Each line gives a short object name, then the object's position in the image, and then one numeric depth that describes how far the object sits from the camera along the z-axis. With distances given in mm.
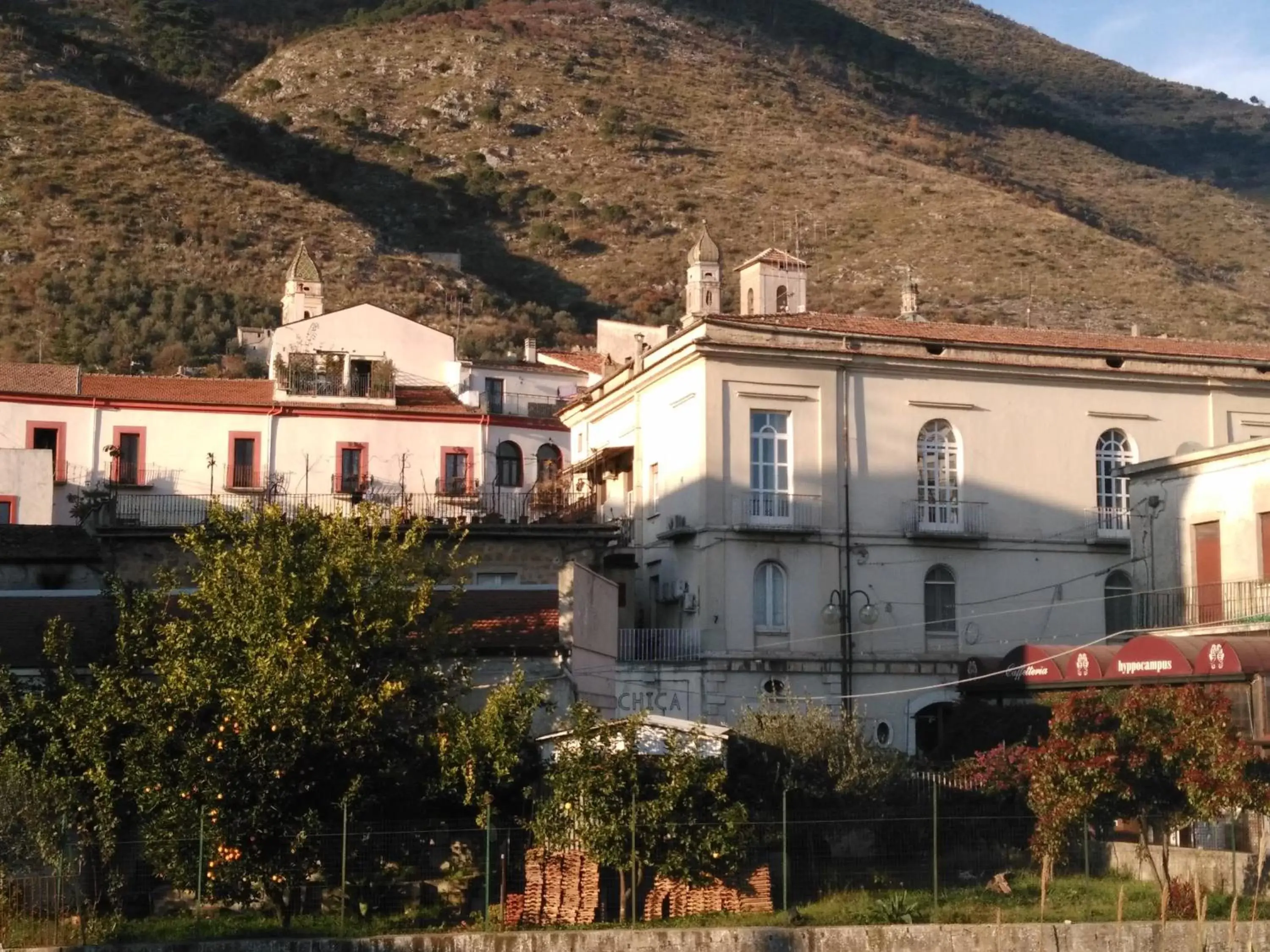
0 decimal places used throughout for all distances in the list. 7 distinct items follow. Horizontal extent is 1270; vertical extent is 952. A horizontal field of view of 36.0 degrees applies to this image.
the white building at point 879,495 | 41906
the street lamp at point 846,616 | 42000
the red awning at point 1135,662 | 32312
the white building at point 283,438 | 55062
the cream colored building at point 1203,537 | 38000
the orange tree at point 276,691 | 25250
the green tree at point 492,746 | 26141
